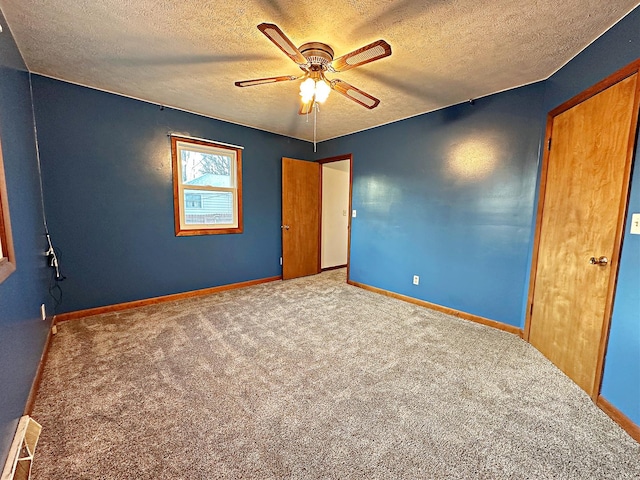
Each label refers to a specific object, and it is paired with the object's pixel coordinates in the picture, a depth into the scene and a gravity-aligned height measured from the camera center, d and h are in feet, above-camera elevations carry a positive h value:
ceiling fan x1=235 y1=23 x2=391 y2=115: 5.07 +3.07
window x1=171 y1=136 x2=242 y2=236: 10.96 +0.87
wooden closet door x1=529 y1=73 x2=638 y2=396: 5.27 -0.34
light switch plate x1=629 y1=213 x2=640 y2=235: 4.76 -0.20
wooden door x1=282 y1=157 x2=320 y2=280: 14.37 -0.58
